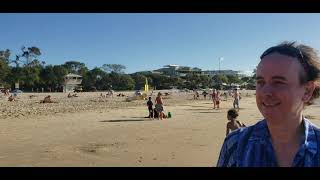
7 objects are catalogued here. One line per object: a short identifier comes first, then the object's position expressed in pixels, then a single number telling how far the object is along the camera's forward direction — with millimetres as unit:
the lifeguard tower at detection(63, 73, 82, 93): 50153
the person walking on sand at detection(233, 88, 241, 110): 15993
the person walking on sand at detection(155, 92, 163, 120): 11906
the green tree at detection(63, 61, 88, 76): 58982
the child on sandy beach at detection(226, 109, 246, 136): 5388
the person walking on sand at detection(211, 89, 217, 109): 18675
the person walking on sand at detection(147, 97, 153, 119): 12211
